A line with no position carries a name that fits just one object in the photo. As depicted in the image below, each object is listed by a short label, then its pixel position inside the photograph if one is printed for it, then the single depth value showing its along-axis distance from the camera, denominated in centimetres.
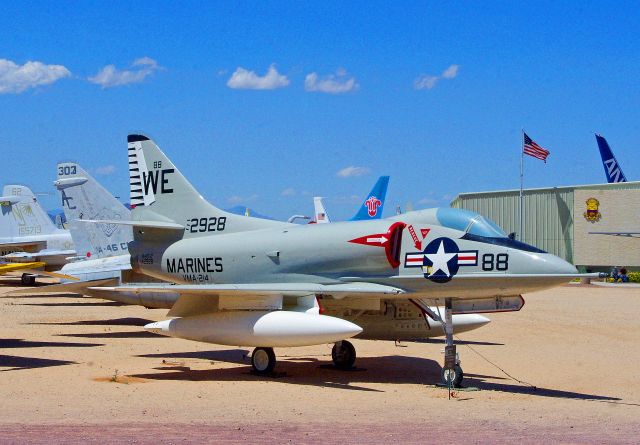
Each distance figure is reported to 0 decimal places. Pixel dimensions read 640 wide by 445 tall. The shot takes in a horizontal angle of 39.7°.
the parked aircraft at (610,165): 7306
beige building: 5503
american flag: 5241
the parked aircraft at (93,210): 2484
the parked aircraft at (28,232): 4372
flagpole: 5891
